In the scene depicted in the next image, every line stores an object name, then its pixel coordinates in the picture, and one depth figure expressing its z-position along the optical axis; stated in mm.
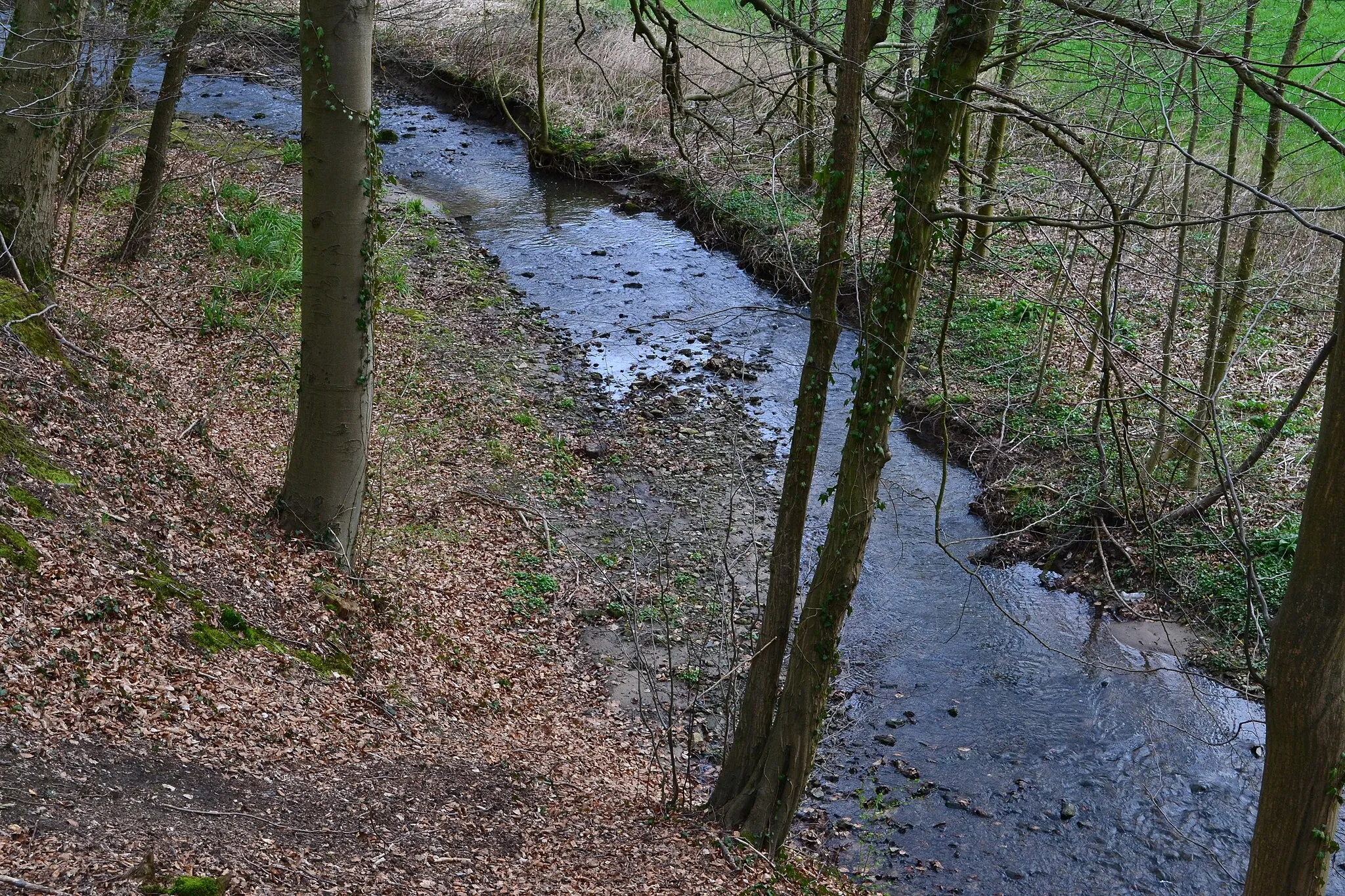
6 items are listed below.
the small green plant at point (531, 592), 8234
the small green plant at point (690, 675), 7871
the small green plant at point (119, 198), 12969
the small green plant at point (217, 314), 10977
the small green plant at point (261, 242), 12164
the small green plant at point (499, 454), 10289
